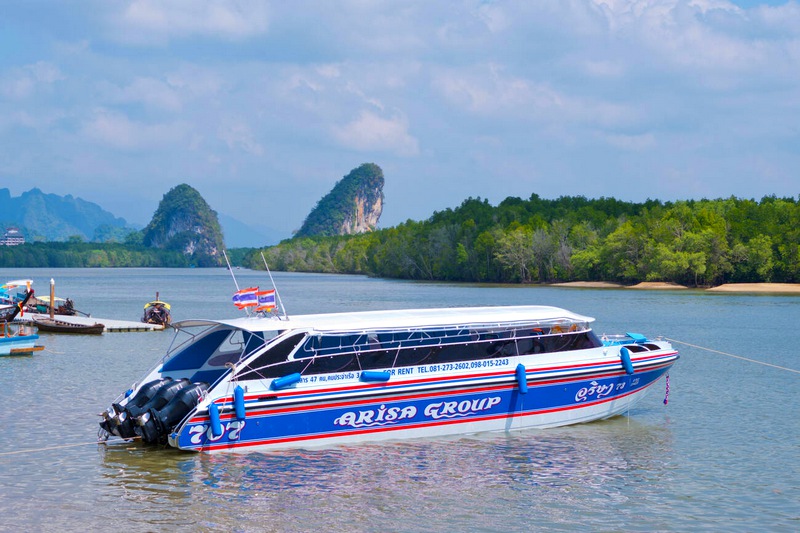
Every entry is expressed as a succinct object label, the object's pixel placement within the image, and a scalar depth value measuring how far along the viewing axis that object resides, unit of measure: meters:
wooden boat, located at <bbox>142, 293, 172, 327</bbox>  54.66
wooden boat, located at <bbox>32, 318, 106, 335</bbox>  48.50
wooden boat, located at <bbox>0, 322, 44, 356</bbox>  36.28
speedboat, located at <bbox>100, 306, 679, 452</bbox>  17.95
